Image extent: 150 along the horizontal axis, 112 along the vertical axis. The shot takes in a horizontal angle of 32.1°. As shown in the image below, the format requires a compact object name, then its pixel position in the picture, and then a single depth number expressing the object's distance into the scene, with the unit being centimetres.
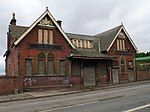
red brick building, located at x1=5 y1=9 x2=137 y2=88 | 2839
